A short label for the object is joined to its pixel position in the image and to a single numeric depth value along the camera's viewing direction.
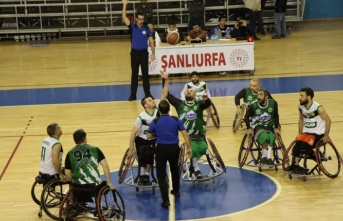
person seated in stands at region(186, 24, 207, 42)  22.22
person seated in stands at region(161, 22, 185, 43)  21.92
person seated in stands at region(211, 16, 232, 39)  22.88
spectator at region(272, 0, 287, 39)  28.03
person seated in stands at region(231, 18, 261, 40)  23.06
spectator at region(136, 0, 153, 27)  28.04
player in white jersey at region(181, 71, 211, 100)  16.17
